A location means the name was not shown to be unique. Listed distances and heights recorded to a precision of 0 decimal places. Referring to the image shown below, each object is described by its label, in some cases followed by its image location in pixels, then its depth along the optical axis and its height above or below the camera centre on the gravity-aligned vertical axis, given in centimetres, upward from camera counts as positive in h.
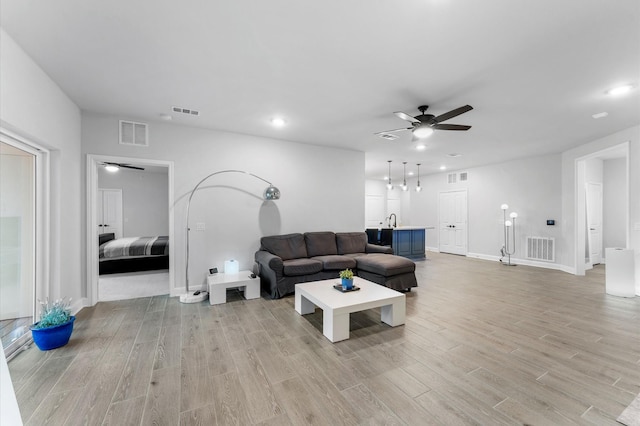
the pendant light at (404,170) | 770 +137
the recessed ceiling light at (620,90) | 307 +142
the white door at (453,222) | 843 -33
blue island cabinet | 730 -84
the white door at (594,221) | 653 -25
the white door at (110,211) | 771 +9
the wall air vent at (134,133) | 407 +124
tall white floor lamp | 710 -58
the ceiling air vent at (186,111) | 375 +147
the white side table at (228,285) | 397 -109
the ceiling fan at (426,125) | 343 +114
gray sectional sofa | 423 -83
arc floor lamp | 405 -18
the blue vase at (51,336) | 257 -119
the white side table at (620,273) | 425 -101
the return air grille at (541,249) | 644 -92
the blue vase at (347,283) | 333 -88
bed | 565 -91
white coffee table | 282 -101
